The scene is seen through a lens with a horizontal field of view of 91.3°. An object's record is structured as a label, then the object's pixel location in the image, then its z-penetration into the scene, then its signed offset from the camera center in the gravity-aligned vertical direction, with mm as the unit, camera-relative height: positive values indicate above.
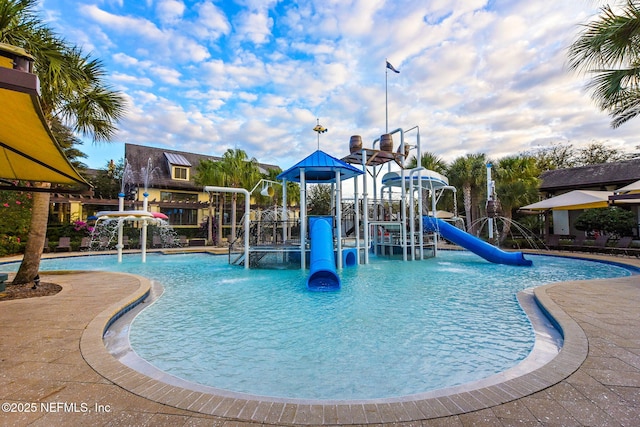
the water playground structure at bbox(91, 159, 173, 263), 14031 +784
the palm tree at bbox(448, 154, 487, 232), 23941 +4465
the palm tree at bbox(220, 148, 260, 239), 23016 +4654
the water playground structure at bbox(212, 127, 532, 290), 11477 +194
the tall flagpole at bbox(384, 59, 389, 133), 15944 +6858
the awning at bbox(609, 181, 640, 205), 9689 +1268
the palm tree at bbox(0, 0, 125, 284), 6965 +3829
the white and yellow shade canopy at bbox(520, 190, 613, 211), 15875 +1570
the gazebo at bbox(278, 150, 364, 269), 11797 +2468
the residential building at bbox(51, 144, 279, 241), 25641 +3965
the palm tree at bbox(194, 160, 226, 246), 22547 +4035
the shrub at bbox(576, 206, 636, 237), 18547 +641
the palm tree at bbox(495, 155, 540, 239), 20375 +3214
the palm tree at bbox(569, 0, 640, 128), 7574 +4698
